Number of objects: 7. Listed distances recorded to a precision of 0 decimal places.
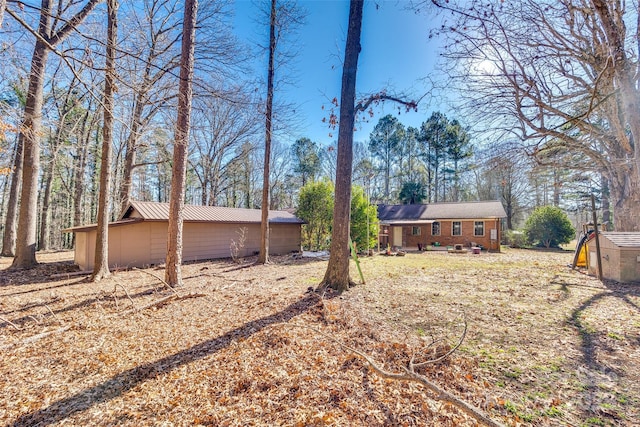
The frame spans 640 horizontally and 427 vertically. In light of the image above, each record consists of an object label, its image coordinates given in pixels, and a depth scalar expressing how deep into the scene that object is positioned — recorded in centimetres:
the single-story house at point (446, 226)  1848
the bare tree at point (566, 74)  454
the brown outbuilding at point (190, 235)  996
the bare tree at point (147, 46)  566
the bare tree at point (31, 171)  763
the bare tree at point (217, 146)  1920
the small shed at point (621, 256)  717
